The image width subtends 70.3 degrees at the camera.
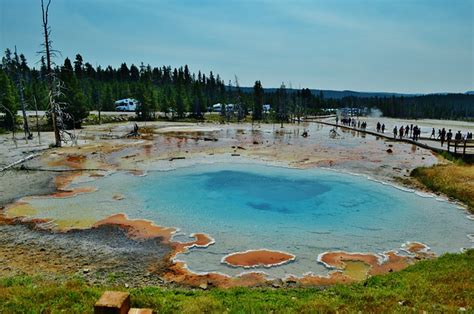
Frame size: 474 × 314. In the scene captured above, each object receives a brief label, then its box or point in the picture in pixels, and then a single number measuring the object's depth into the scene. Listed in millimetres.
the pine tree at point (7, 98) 45062
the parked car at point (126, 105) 85688
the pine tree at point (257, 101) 91750
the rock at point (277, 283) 9422
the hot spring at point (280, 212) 12594
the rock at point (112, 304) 4668
